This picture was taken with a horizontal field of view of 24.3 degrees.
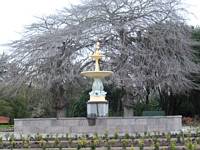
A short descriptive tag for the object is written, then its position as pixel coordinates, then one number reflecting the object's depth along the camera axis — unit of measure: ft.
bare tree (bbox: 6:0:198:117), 106.11
